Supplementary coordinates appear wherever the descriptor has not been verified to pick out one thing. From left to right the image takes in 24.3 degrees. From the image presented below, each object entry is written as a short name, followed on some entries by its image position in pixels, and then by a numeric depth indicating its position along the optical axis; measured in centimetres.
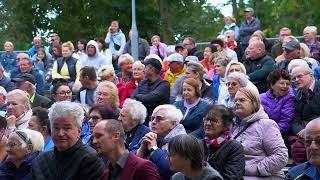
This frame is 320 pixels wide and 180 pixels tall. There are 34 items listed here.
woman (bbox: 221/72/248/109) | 890
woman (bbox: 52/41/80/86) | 1453
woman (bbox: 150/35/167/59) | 1722
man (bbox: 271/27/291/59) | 1452
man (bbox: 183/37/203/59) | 1584
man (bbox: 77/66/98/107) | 1068
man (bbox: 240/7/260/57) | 1773
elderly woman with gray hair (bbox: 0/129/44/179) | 657
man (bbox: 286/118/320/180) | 503
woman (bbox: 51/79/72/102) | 999
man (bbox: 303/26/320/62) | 1393
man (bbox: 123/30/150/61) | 1762
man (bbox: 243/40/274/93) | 1113
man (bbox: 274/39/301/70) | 1117
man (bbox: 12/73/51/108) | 1101
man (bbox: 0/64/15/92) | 1288
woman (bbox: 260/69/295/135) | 880
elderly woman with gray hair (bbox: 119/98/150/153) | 788
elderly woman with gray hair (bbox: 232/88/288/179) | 733
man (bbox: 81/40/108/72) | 1509
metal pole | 1739
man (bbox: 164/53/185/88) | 1198
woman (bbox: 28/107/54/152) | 791
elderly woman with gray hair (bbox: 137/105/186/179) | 707
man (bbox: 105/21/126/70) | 1843
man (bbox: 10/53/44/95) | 1356
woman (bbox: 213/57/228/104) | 1028
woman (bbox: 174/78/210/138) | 883
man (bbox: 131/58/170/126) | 1038
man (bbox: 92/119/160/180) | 579
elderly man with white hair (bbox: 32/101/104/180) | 589
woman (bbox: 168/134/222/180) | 568
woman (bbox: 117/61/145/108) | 1130
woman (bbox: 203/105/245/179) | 674
